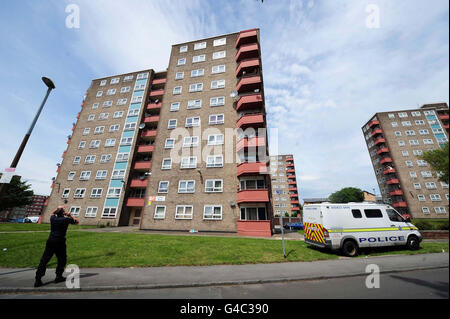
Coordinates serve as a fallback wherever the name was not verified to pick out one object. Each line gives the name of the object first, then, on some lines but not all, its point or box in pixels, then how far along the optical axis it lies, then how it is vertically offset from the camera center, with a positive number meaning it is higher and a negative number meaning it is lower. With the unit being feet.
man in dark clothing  18.84 -2.27
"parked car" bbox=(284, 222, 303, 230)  124.96 -1.27
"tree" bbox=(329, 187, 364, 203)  230.46 +37.96
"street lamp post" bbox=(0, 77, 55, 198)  22.99 +11.92
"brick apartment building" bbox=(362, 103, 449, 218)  123.54 +52.06
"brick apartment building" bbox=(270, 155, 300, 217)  262.67 +58.71
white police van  30.76 -0.45
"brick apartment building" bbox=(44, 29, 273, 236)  67.76 +33.98
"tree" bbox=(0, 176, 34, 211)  119.55 +16.89
